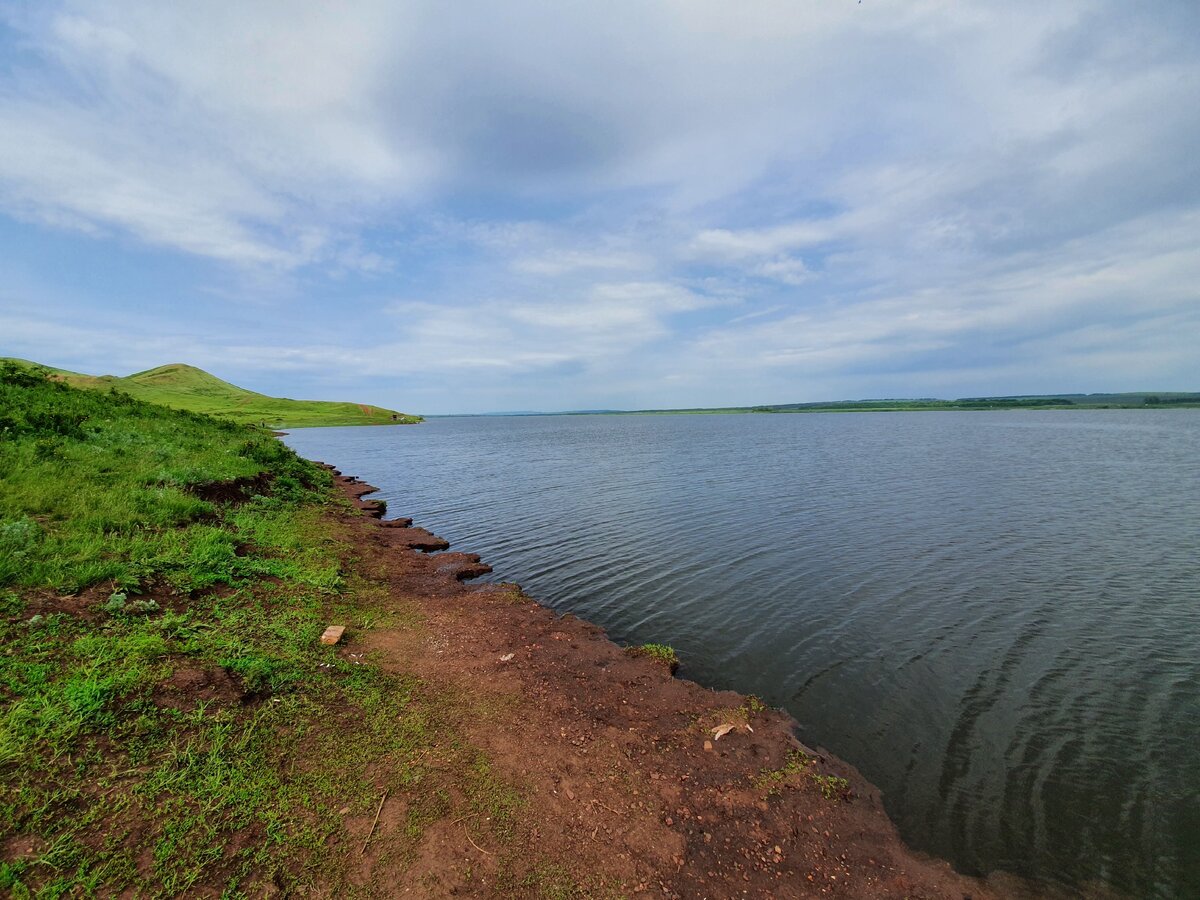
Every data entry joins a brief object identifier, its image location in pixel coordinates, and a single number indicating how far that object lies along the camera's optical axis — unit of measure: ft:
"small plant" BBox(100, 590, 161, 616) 29.96
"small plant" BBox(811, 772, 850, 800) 25.27
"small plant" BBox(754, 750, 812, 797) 25.11
